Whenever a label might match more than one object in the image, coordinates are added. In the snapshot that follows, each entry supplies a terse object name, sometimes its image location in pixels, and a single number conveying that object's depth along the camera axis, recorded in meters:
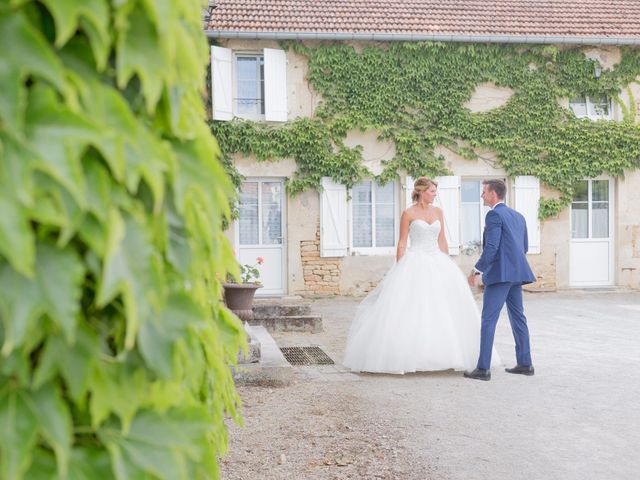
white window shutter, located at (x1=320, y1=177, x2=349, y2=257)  16.02
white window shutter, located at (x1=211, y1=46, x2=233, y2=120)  15.61
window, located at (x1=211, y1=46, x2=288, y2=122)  15.71
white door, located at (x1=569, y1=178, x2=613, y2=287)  17.09
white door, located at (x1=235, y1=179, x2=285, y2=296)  16.09
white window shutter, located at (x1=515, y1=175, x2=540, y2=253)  16.70
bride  7.25
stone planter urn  9.30
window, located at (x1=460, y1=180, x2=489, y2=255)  16.77
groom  6.85
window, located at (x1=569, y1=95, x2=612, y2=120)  17.38
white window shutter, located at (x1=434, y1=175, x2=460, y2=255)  16.48
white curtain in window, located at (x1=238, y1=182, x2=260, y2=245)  16.14
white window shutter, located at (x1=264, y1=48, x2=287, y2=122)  15.91
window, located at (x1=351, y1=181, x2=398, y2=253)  16.44
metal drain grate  8.20
